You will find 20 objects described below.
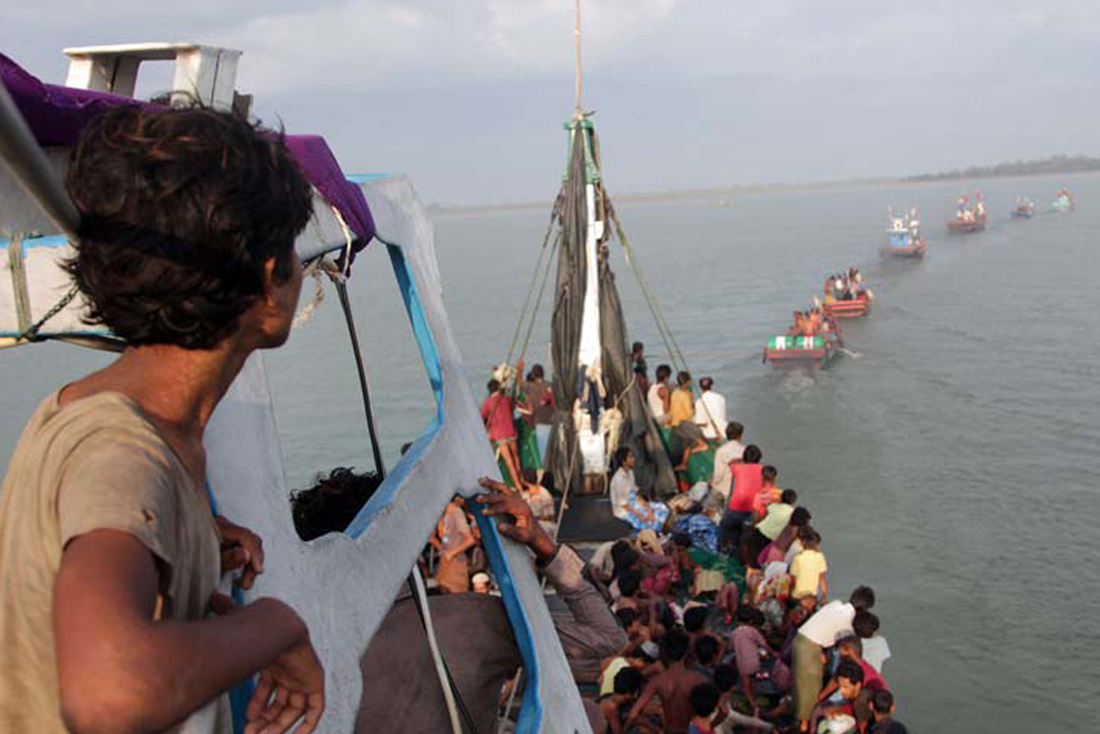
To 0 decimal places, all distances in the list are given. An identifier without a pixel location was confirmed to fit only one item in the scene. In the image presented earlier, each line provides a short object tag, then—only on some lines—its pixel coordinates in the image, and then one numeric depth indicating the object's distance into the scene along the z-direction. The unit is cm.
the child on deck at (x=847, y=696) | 561
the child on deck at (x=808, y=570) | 700
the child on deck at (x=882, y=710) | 540
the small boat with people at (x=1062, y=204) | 7960
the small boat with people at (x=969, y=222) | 5672
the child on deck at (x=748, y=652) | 638
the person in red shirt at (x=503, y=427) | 975
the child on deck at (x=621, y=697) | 552
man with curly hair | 74
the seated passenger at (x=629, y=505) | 890
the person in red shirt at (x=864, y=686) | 555
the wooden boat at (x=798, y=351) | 2175
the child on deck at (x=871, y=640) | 610
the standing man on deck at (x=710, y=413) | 1059
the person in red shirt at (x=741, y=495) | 848
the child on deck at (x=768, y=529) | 786
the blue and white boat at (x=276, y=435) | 120
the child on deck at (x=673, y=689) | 538
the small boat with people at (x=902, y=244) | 4369
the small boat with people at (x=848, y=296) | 2778
